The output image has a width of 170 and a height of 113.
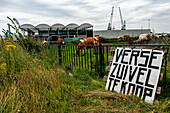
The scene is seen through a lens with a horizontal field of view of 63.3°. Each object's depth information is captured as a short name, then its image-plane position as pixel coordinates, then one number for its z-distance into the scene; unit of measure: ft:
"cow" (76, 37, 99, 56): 33.82
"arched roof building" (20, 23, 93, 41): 96.89
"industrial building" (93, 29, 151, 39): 139.23
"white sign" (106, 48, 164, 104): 8.41
